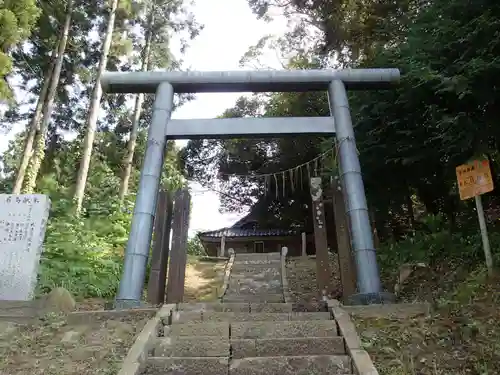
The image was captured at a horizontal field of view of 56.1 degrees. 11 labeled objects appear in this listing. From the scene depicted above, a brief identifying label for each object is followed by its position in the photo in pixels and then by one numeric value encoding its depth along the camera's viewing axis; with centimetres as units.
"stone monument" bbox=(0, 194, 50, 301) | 668
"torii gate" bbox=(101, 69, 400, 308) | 671
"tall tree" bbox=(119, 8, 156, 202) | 1703
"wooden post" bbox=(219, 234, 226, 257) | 2217
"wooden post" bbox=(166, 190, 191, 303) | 696
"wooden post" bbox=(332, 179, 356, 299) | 702
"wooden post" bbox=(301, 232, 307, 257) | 1952
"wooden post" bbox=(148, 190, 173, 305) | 686
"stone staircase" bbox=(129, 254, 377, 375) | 455
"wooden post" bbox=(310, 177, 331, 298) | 772
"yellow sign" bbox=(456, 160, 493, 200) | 607
